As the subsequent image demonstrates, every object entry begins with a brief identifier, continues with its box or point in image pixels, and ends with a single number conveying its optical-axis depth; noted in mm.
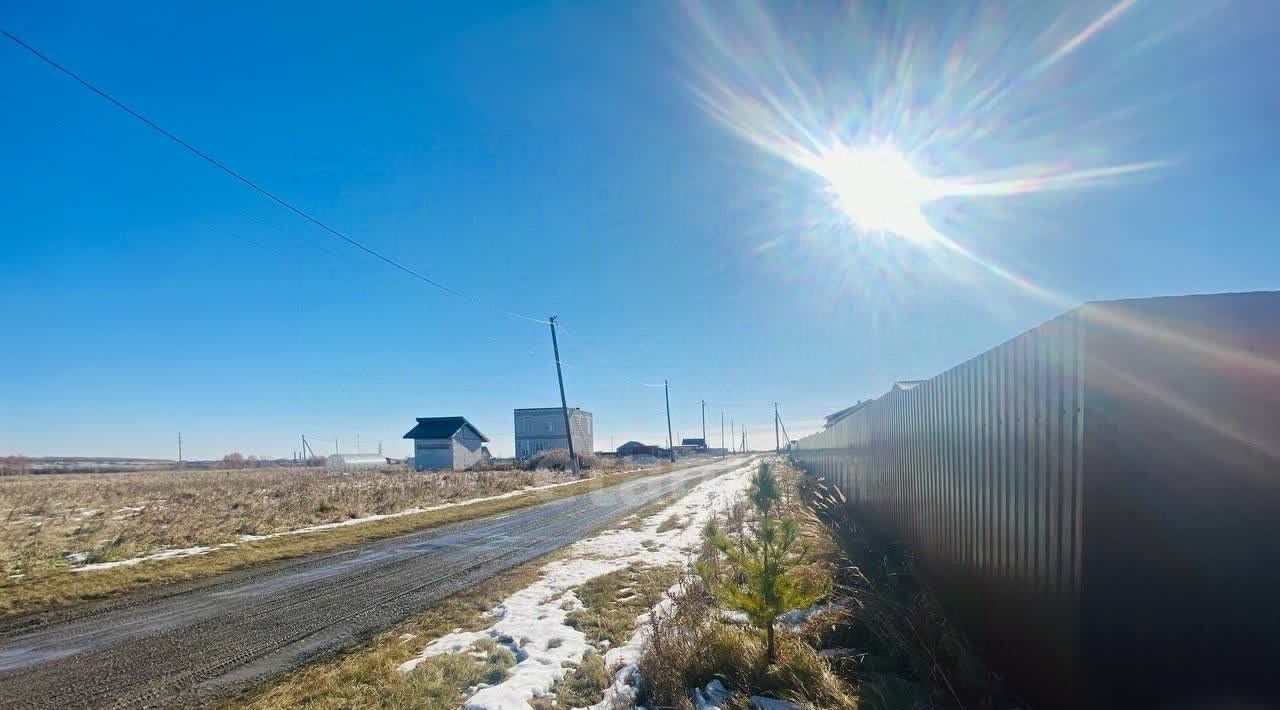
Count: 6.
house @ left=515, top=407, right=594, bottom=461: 56688
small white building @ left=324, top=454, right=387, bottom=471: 79356
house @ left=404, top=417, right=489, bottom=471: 51531
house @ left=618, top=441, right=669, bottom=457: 82625
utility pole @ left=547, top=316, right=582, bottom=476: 34844
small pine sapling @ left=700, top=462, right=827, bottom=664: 4656
